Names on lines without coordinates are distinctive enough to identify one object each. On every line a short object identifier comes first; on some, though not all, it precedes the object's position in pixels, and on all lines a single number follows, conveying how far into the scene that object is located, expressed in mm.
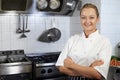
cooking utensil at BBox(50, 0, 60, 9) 2188
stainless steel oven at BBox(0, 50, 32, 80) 1838
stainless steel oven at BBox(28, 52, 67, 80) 1935
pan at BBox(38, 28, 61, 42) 2268
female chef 1020
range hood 2090
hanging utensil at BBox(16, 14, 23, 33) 2195
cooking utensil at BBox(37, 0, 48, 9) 2134
